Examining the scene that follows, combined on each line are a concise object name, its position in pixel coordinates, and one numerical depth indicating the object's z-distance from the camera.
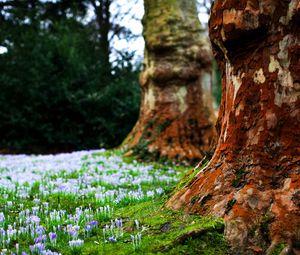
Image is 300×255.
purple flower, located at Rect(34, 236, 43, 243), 3.84
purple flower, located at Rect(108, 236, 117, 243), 3.79
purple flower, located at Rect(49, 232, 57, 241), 3.86
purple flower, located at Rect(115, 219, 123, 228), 4.28
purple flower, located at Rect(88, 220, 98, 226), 4.27
